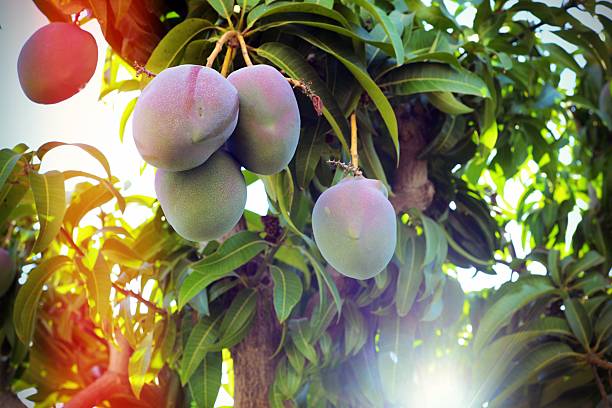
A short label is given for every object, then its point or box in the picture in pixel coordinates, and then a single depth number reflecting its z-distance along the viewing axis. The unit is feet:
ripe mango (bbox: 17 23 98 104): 2.46
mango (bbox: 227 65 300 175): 1.75
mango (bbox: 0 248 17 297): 3.58
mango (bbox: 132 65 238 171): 1.57
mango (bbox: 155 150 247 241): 1.74
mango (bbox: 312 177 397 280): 1.89
